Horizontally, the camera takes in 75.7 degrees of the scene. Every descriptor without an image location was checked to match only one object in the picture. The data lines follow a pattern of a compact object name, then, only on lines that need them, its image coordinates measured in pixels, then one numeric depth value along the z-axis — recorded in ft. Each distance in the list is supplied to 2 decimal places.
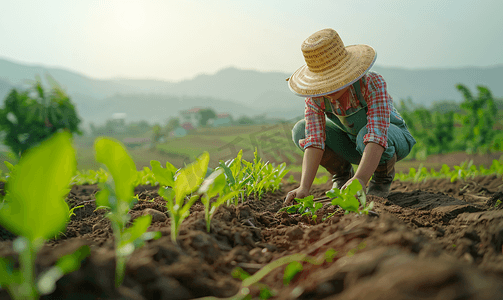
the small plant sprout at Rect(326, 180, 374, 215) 4.22
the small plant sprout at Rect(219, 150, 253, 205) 5.23
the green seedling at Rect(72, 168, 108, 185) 11.46
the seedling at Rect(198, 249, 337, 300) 2.66
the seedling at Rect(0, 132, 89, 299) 2.09
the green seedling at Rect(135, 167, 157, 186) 9.29
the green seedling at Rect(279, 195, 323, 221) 5.00
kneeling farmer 6.48
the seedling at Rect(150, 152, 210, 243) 3.43
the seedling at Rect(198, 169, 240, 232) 3.69
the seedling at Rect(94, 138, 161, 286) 2.65
